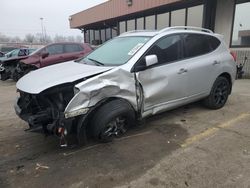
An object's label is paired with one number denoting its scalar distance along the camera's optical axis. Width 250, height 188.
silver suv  2.55
